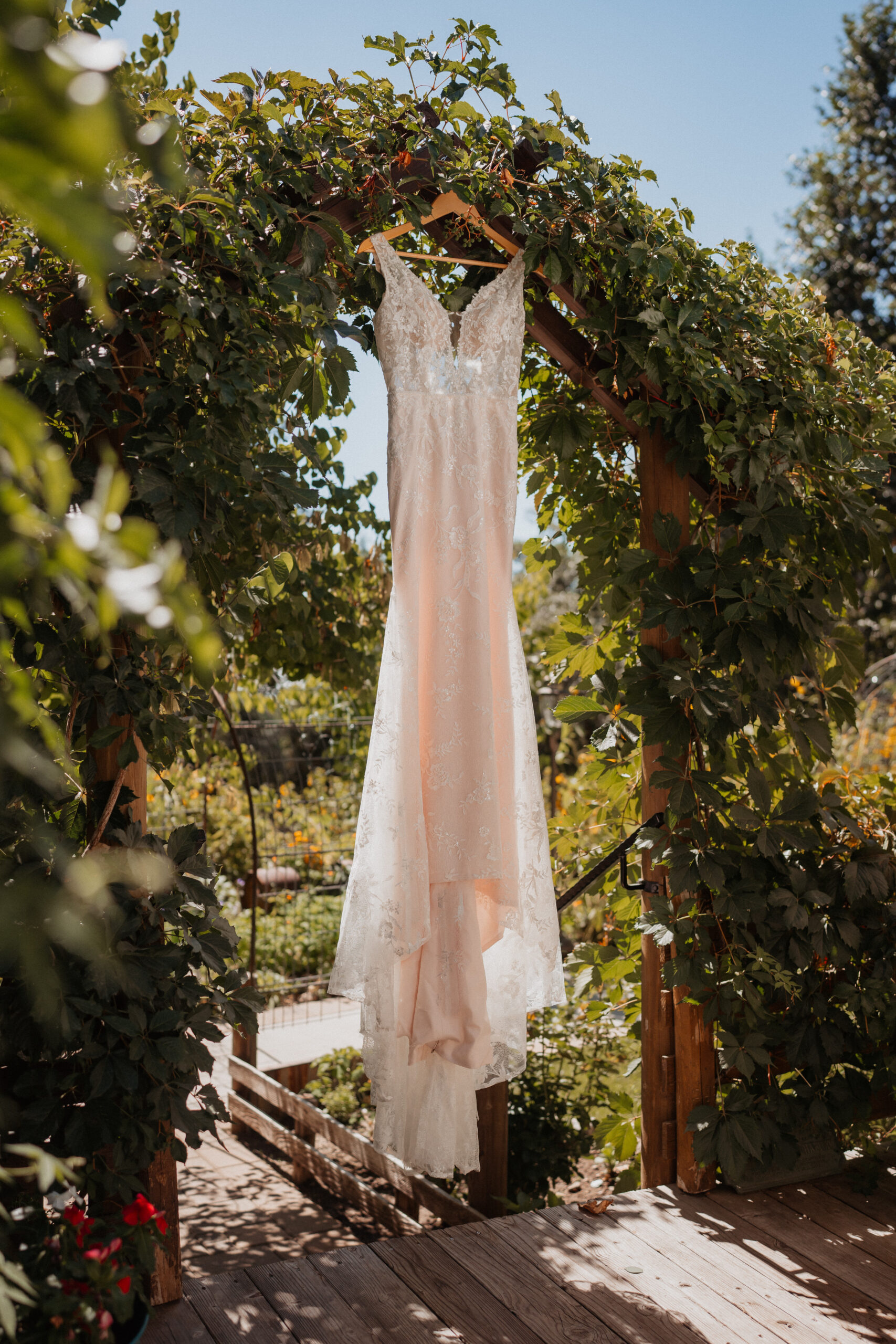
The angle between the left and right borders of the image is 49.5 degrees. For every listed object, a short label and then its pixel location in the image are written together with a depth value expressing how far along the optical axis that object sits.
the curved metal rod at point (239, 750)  3.42
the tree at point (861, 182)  9.46
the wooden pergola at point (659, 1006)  2.23
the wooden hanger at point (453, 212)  1.94
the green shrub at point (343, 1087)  3.39
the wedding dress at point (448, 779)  1.91
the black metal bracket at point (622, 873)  2.28
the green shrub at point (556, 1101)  2.86
